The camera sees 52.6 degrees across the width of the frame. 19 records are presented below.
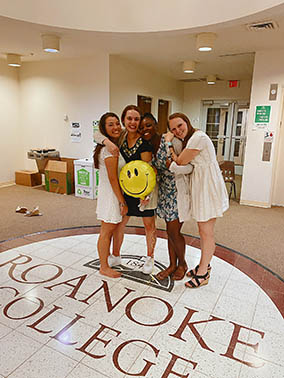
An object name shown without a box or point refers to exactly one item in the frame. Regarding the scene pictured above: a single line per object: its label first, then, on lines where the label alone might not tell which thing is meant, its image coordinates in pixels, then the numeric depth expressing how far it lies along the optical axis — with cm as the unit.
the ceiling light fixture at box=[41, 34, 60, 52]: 402
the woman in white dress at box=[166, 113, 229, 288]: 223
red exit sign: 716
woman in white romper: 234
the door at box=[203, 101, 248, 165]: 807
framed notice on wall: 492
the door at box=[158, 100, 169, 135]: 769
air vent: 336
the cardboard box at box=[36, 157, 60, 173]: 602
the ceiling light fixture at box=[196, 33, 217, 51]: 371
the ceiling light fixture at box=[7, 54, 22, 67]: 546
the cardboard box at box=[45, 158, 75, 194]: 575
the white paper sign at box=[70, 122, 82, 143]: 587
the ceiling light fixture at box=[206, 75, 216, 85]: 712
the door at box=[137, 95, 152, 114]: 649
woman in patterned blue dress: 231
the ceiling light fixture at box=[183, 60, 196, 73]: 561
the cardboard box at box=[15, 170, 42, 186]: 636
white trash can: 540
